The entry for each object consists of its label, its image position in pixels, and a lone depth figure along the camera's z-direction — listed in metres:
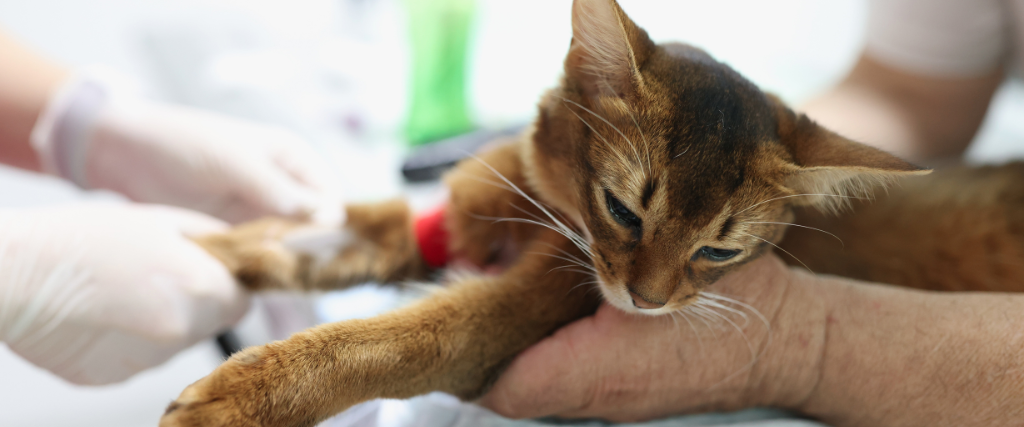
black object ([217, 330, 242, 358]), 0.57
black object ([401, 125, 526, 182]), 0.69
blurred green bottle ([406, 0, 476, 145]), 0.81
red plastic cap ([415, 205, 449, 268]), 0.52
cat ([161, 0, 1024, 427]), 0.42
